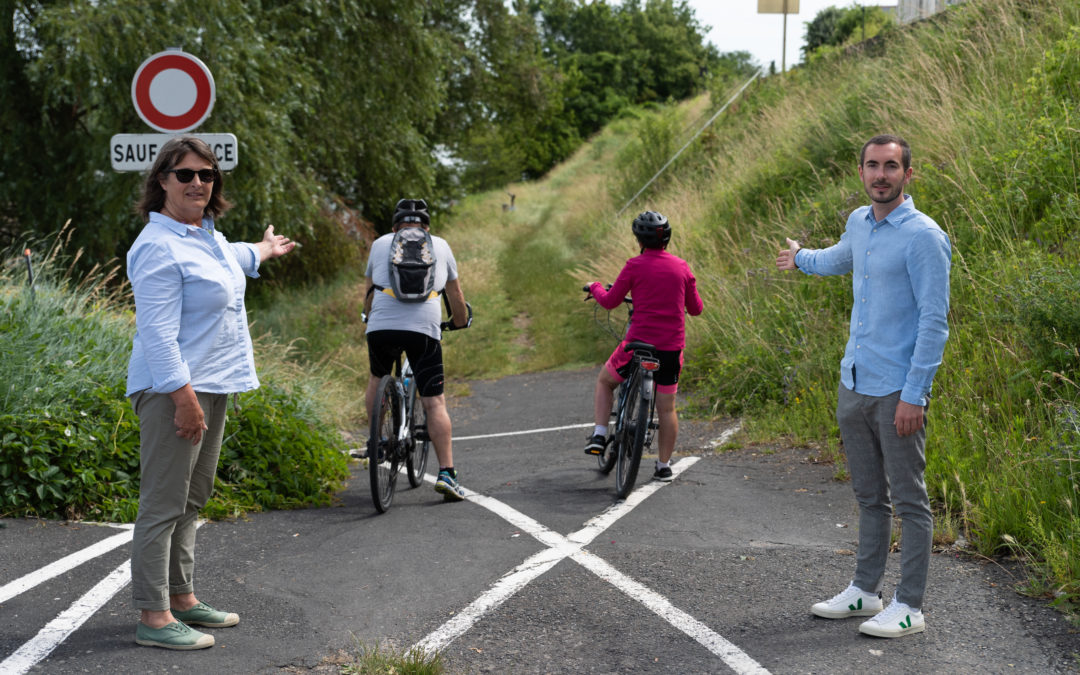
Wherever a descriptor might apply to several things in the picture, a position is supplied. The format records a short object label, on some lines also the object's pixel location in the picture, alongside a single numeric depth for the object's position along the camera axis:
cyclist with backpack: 6.44
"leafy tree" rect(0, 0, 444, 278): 12.99
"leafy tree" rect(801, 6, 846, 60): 33.50
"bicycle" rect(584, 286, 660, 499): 6.60
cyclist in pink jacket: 6.81
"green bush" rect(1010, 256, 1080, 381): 6.16
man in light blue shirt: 3.93
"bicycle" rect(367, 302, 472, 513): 6.35
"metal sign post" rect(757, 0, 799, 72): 19.91
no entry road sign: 7.09
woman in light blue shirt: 3.79
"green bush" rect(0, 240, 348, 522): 6.05
